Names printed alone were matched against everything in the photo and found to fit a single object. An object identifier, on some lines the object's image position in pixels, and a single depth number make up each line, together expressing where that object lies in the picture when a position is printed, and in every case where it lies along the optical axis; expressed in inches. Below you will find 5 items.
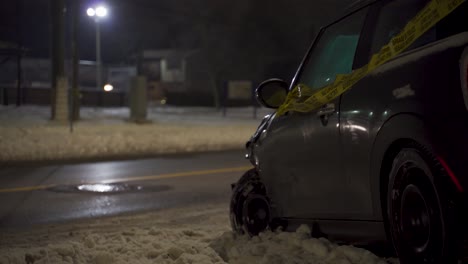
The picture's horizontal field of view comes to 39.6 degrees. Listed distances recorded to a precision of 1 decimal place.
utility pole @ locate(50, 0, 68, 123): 788.0
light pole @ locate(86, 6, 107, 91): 1321.4
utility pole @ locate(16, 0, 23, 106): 1076.3
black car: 126.3
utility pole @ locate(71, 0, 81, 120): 818.2
